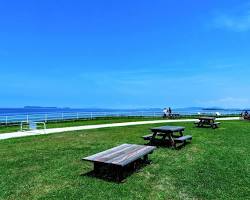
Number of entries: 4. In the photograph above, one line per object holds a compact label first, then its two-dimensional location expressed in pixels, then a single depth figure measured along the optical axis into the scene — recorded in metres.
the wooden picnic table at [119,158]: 4.43
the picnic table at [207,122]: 12.89
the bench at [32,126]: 10.98
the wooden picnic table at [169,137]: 7.42
